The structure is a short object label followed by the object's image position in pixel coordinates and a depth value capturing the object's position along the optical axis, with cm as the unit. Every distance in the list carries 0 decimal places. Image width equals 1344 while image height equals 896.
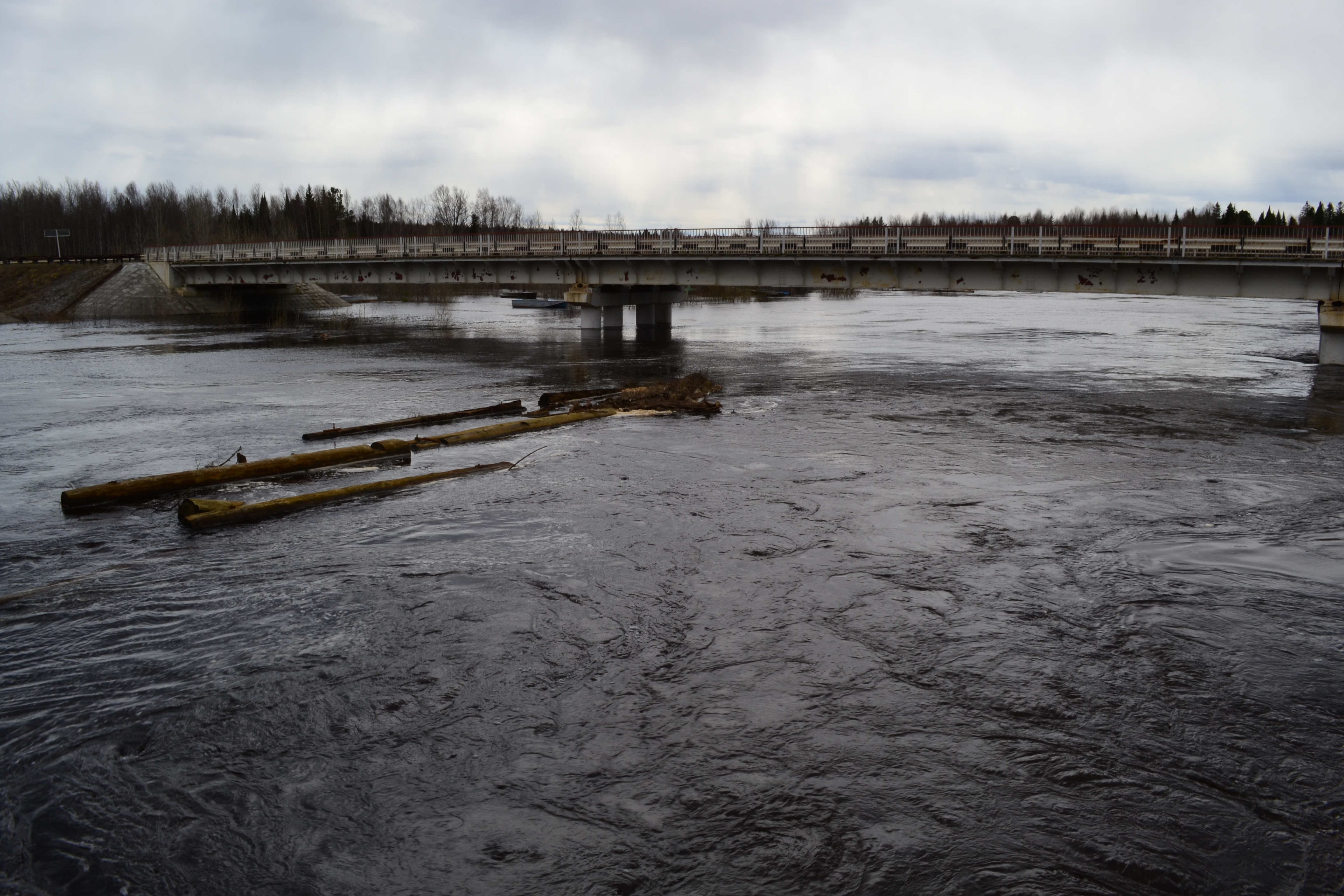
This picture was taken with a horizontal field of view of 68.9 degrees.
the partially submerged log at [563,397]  3200
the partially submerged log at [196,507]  1762
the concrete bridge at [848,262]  4212
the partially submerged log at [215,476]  1906
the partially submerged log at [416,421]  2627
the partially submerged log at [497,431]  2455
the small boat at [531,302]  11138
